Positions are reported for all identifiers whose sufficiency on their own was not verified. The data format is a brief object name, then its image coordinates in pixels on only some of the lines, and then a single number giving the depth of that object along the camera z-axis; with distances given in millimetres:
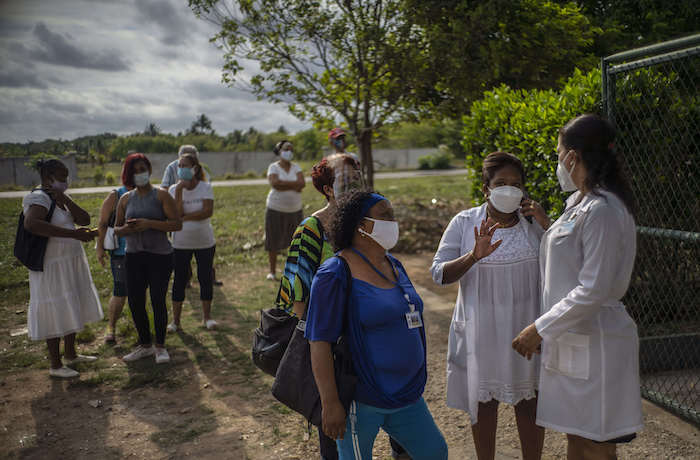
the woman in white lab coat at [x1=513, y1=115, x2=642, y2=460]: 2205
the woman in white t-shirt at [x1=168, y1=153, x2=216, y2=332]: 6094
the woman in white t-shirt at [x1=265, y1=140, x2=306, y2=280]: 7996
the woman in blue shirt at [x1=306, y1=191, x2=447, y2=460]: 2250
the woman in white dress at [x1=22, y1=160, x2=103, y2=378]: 4898
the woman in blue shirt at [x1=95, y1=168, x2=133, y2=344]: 5668
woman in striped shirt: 2785
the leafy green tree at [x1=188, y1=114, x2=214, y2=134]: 60797
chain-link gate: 4250
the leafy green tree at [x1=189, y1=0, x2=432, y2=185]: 8875
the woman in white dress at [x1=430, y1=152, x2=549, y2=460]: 2828
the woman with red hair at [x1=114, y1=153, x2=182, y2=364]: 5121
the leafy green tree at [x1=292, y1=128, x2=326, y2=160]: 52594
